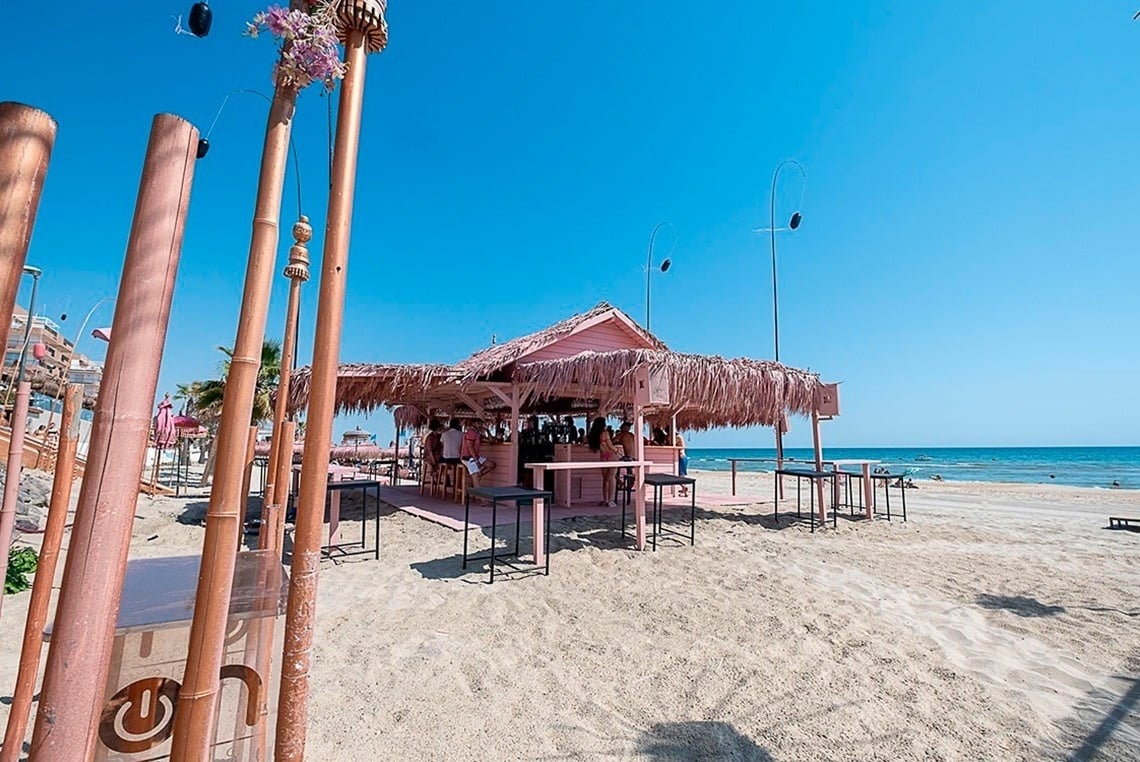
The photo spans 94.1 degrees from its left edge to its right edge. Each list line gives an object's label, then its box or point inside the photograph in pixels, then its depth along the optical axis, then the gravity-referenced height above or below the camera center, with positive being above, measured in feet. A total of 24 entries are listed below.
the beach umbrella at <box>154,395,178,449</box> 40.16 +0.50
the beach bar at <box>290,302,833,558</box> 24.41 +2.98
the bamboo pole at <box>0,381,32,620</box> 6.95 -0.54
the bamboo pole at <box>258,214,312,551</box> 8.89 +1.20
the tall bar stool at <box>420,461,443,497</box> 35.45 -2.76
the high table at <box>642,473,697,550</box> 21.50 -1.57
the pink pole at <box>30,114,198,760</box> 2.94 -0.18
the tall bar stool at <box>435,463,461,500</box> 33.68 -2.73
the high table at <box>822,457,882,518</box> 31.05 -2.32
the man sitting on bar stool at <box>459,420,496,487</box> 30.19 -0.98
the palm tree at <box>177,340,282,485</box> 52.75 +3.95
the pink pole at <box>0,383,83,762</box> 6.35 -1.85
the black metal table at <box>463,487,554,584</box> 17.51 -1.86
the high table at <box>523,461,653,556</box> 21.01 -1.43
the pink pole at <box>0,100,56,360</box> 2.73 +1.28
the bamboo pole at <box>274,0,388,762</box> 4.50 +0.43
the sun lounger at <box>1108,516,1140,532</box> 30.53 -4.27
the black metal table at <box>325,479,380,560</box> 18.92 -1.78
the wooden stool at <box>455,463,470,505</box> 32.50 -2.94
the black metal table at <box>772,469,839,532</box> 26.68 -1.43
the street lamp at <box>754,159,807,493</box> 37.55 +10.95
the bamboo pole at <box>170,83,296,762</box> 3.89 -0.29
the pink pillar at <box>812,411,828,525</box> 31.86 +0.24
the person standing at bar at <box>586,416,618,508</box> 31.81 -0.59
